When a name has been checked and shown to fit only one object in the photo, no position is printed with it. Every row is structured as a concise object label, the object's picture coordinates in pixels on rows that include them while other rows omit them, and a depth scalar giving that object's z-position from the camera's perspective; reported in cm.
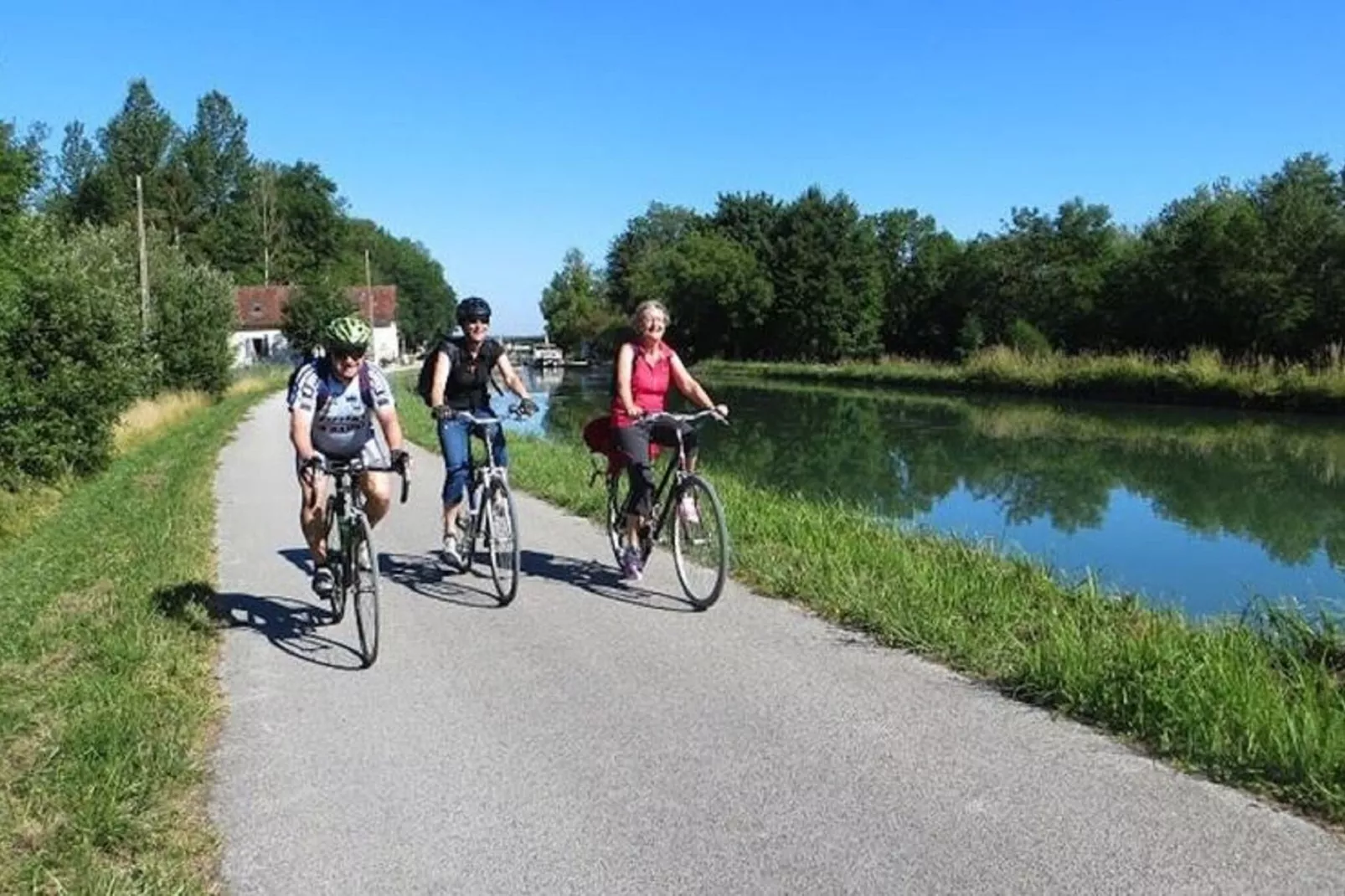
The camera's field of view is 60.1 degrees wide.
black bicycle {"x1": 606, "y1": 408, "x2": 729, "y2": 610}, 730
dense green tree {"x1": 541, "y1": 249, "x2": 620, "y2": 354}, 12119
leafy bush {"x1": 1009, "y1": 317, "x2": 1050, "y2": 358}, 4978
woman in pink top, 766
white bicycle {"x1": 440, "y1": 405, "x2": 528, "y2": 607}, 767
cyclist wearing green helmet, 652
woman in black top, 827
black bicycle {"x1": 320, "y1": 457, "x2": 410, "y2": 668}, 632
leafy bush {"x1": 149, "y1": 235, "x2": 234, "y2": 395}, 3544
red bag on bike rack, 792
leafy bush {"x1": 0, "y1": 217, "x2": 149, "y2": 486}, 1717
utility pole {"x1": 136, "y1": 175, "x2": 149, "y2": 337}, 3330
